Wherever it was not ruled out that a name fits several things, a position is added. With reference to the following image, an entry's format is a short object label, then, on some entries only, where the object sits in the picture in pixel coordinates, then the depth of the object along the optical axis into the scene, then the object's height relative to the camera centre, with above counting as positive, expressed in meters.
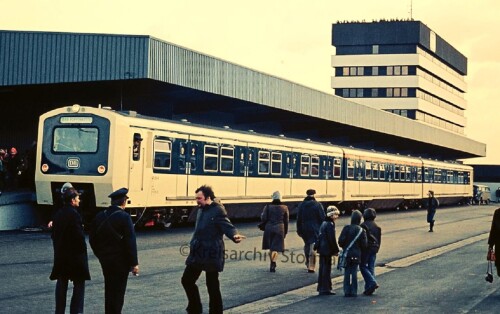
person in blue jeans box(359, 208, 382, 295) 13.56 -0.75
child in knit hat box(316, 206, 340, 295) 13.59 -0.71
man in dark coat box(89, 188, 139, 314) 9.37 -0.59
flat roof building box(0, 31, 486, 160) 30.89 +5.03
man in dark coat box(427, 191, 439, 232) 30.84 -0.13
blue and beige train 23.42 +1.27
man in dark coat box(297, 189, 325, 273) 16.70 -0.35
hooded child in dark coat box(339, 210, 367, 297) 13.28 -0.70
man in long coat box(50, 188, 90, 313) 9.80 -0.70
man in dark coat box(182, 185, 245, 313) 10.23 -0.53
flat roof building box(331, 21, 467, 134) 106.88 +18.68
